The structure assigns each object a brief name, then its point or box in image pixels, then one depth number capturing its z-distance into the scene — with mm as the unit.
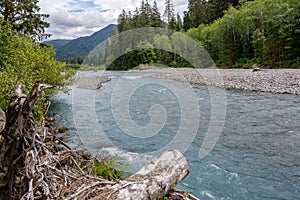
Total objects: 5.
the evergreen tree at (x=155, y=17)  72400
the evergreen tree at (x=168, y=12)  75812
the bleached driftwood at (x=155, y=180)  3123
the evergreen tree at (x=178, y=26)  66588
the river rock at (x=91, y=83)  27205
